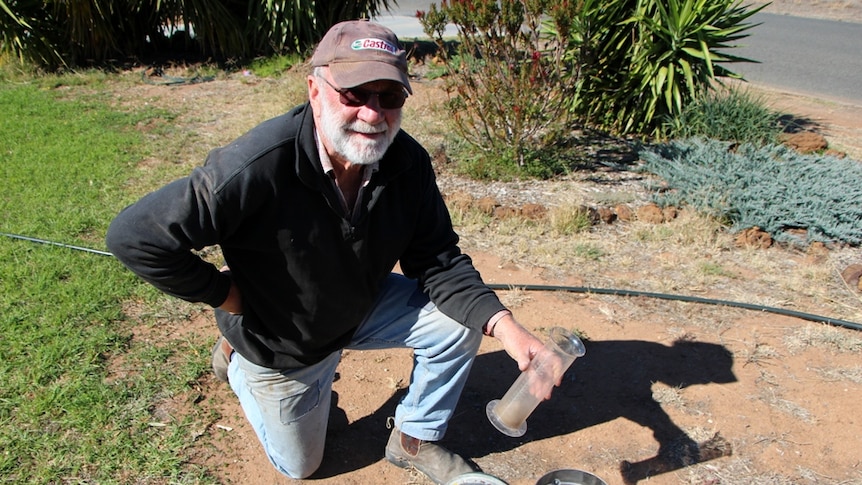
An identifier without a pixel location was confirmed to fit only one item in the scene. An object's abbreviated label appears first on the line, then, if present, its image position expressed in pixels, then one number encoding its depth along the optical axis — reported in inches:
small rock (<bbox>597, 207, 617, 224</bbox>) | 186.4
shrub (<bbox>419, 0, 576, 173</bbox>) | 201.9
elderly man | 81.1
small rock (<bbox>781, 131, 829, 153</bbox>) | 238.1
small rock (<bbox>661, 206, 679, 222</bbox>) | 187.5
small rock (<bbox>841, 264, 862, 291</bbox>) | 158.6
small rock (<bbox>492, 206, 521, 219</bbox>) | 185.8
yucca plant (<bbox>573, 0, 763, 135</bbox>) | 234.4
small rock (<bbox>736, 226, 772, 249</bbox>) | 176.2
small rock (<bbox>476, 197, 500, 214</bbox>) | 187.9
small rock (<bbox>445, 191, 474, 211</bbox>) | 187.8
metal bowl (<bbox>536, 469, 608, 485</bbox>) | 96.1
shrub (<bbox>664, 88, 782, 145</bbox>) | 236.1
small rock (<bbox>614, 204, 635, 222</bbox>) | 189.0
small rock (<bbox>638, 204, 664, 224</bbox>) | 185.9
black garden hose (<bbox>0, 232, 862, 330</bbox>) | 143.3
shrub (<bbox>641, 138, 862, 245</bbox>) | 179.6
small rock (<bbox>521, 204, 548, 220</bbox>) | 185.3
